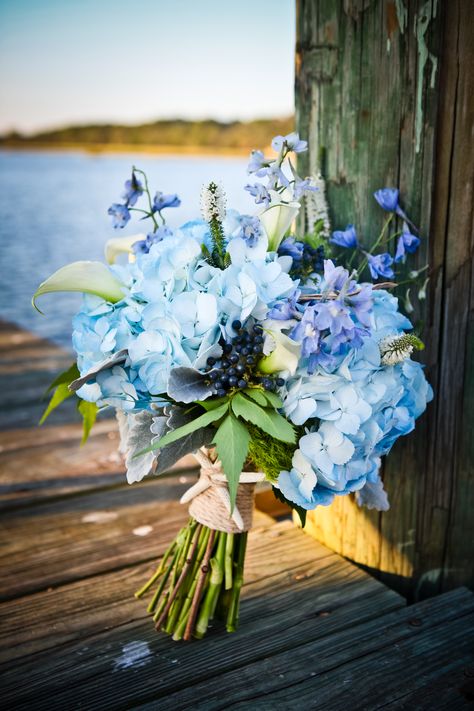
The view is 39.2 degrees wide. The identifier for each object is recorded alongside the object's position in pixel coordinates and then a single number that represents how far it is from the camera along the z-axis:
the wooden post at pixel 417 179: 1.36
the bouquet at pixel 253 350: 1.06
